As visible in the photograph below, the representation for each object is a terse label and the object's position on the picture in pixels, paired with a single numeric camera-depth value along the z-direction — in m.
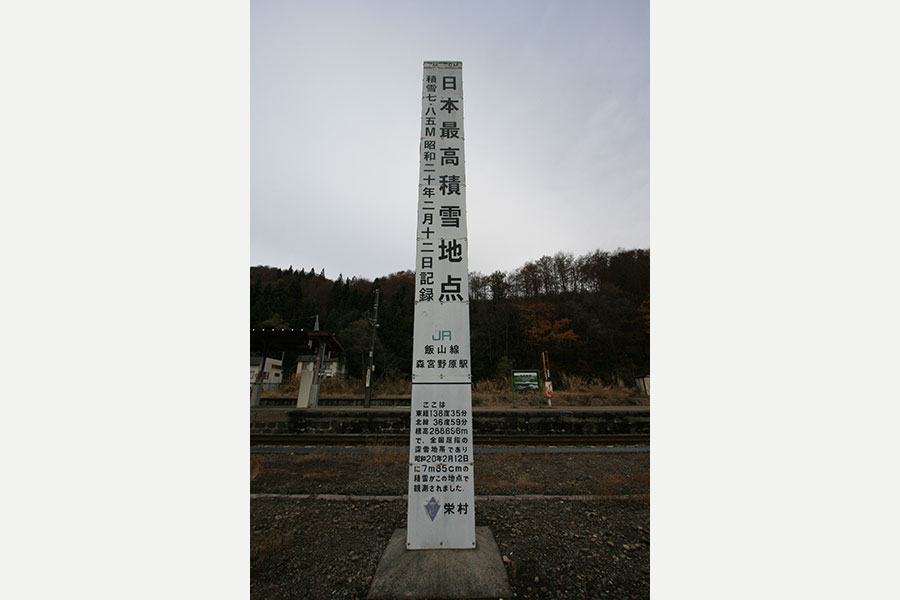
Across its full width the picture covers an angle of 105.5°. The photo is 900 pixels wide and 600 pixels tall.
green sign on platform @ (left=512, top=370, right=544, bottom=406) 13.92
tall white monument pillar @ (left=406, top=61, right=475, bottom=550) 3.02
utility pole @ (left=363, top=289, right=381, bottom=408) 14.95
